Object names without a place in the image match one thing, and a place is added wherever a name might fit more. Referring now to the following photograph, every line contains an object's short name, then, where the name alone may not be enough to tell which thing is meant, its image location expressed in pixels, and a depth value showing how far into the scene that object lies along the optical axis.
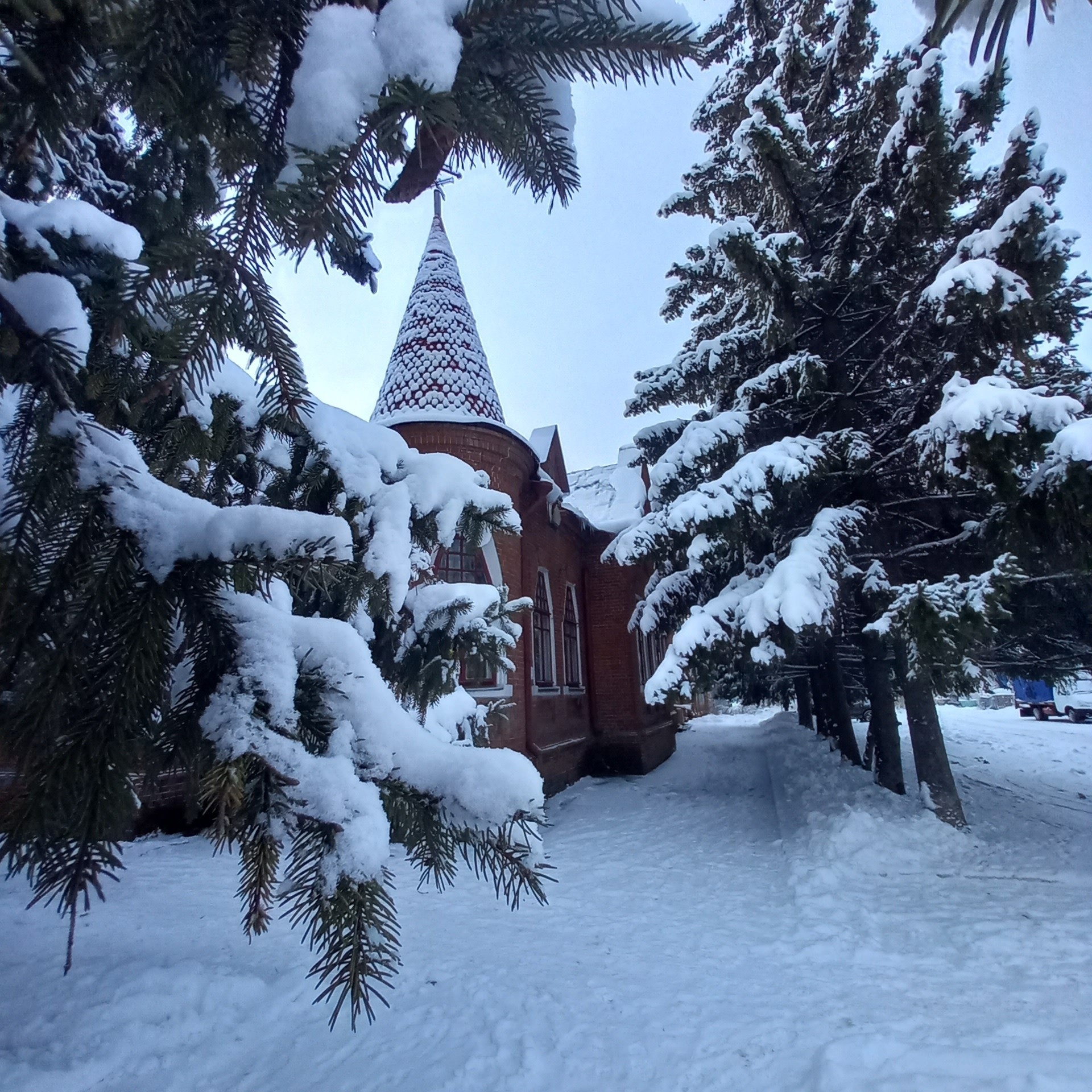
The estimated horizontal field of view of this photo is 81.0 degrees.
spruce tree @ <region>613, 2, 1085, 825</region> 6.02
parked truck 22.41
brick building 9.23
